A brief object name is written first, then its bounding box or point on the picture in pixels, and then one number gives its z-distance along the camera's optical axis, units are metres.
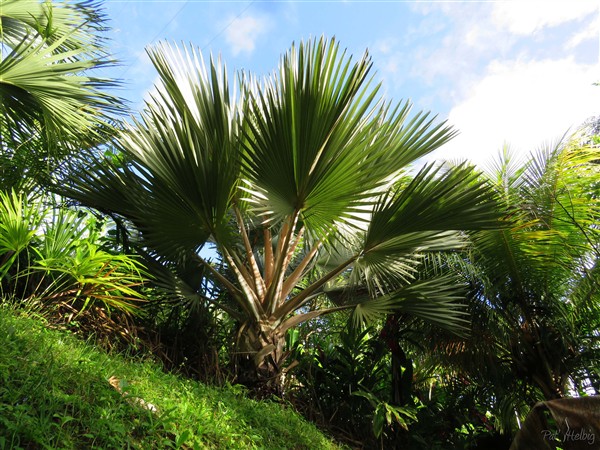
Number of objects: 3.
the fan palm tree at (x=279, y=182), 3.92
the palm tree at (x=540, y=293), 5.77
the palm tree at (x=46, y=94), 3.89
